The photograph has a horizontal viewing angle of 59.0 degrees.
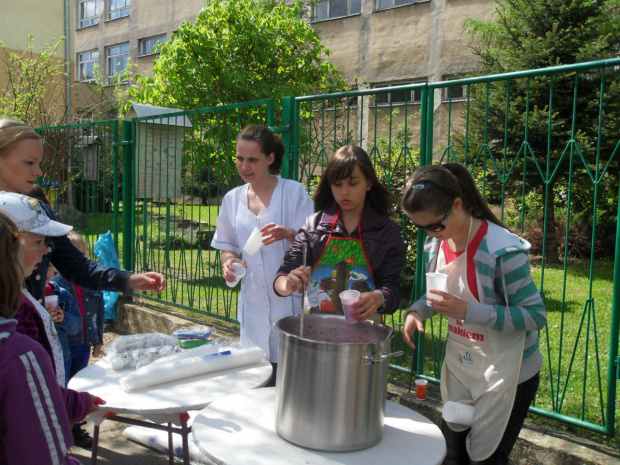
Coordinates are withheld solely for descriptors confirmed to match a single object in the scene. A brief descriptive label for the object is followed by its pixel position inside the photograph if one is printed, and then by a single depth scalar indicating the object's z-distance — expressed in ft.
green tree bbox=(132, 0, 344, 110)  25.35
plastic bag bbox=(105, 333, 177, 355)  8.96
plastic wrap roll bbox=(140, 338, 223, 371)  8.09
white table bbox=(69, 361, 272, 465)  6.93
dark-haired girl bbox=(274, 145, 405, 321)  7.80
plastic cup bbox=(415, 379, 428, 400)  10.16
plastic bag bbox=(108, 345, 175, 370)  8.42
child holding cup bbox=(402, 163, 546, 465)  6.20
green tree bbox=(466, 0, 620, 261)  23.35
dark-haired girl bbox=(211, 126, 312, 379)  9.37
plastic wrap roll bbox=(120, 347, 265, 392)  7.46
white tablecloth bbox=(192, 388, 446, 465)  5.19
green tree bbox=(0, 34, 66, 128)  31.37
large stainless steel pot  5.04
